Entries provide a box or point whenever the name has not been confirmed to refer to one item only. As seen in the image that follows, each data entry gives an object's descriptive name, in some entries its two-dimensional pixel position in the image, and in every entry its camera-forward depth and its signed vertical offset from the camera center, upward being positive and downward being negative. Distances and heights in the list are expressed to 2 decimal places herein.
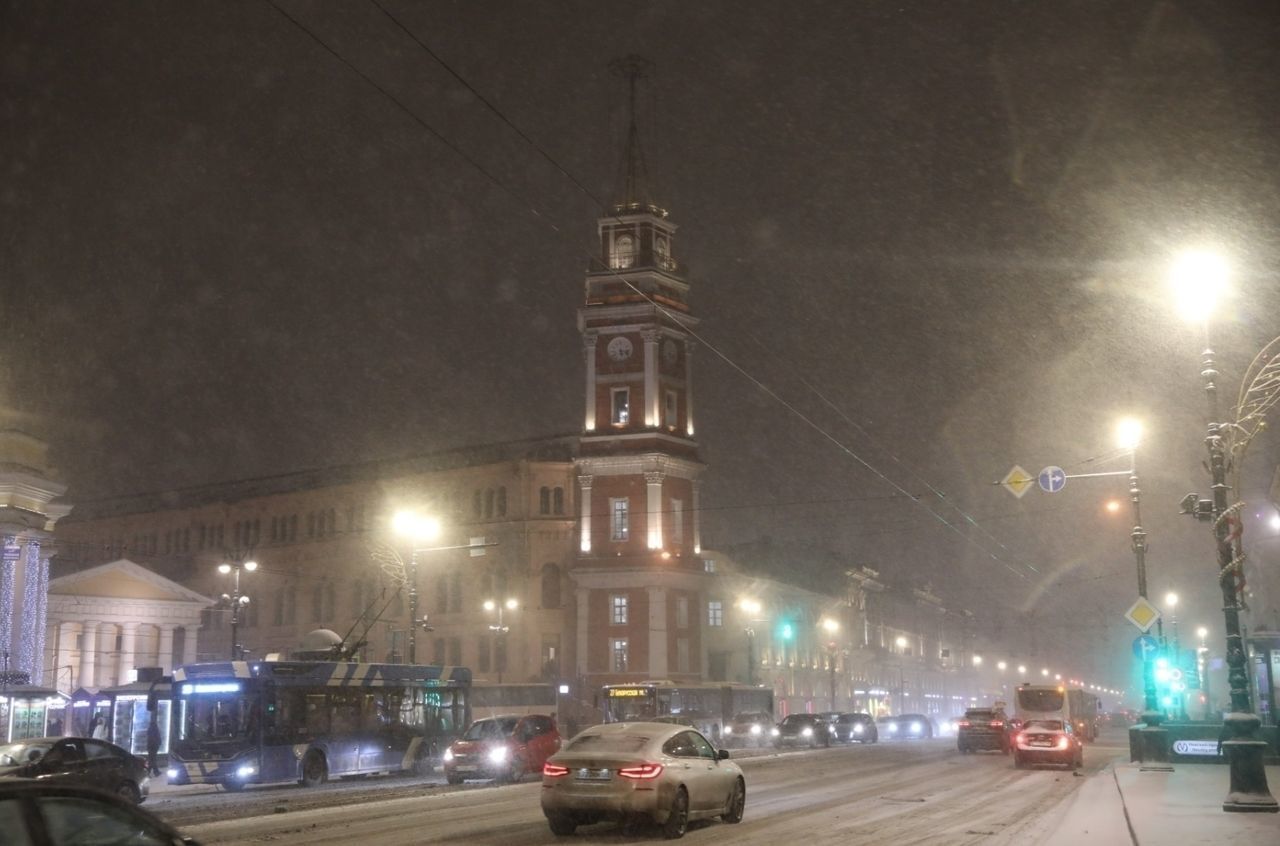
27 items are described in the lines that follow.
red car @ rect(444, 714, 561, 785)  29.94 -2.37
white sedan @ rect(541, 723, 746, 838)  15.32 -1.60
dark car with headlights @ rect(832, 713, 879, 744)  60.66 -3.93
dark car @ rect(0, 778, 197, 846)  7.10 -0.93
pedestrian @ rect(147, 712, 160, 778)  31.41 -2.25
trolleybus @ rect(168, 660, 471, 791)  28.97 -1.66
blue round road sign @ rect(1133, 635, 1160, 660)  33.59 -0.01
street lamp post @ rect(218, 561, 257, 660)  49.75 +2.46
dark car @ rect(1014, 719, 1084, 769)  32.81 -2.59
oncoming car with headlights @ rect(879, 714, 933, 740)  75.75 -4.63
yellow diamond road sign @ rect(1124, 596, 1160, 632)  30.27 +0.78
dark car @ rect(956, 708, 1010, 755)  44.25 -2.91
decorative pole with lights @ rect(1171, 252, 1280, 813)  18.03 +1.09
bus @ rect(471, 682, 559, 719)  56.47 -2.20
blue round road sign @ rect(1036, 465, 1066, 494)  32.12 +4.36
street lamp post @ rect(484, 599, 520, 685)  78.50 +1.33
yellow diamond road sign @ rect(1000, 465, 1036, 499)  30.69 +4.10
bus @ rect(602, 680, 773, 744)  50.72 -2.17
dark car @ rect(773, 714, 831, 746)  56.75 -3.70
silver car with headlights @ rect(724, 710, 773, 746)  57.81 -3.67
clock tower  73.69 +10.43
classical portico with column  74.38 +2.12
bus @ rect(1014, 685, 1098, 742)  48.78 -2.22
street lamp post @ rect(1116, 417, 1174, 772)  31.19 -1.02
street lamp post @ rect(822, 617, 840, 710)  78.18 +1.51
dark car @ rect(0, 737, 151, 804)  22.67 -1.94
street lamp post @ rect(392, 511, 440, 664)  43.34 +4.53
